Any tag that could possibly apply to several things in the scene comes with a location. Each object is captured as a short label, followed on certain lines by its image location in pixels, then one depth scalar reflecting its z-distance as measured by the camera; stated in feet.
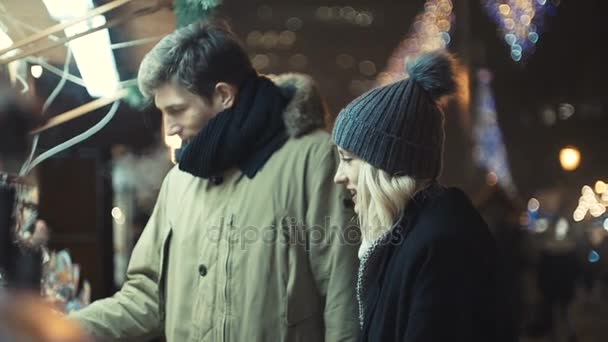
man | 17.56
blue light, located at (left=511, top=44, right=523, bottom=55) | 34.17
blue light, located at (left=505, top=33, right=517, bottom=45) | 33.19
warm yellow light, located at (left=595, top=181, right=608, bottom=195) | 34.20
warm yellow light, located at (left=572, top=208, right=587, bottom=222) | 35.97
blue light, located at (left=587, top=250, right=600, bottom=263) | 35.70
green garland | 19.43
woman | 14.35
